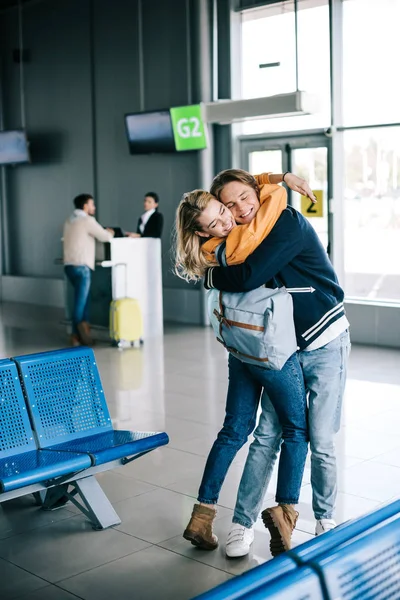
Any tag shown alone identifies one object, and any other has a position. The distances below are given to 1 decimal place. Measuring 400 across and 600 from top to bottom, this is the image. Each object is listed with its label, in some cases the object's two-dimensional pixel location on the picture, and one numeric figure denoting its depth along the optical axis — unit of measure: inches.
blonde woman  116.6
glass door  379.6
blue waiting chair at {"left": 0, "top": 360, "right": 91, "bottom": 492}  128.7
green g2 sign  400.2
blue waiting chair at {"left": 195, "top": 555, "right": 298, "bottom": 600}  57.8
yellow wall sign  377.7
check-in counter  362.9
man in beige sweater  356.2
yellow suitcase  348.2
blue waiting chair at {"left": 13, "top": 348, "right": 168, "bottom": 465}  144.4
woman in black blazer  390.6
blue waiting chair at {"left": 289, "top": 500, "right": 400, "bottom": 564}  63.7
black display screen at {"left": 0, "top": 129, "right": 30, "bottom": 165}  520.1
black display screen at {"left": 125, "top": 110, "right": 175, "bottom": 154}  418.9
